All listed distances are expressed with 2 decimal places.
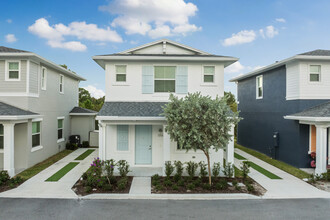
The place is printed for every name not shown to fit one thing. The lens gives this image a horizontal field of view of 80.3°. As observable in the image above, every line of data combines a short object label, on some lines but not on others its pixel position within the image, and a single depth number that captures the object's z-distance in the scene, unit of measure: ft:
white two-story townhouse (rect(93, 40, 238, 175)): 33.86
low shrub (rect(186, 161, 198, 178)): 28.58
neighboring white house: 30.03
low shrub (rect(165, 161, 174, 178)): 28.23
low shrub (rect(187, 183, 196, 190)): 25.34
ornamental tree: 23.81
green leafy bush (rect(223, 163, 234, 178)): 29.30
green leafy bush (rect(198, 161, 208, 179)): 28.27
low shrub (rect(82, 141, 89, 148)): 53.64
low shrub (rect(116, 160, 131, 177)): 27.97
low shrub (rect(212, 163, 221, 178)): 28.30
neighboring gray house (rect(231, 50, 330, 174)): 31.94
